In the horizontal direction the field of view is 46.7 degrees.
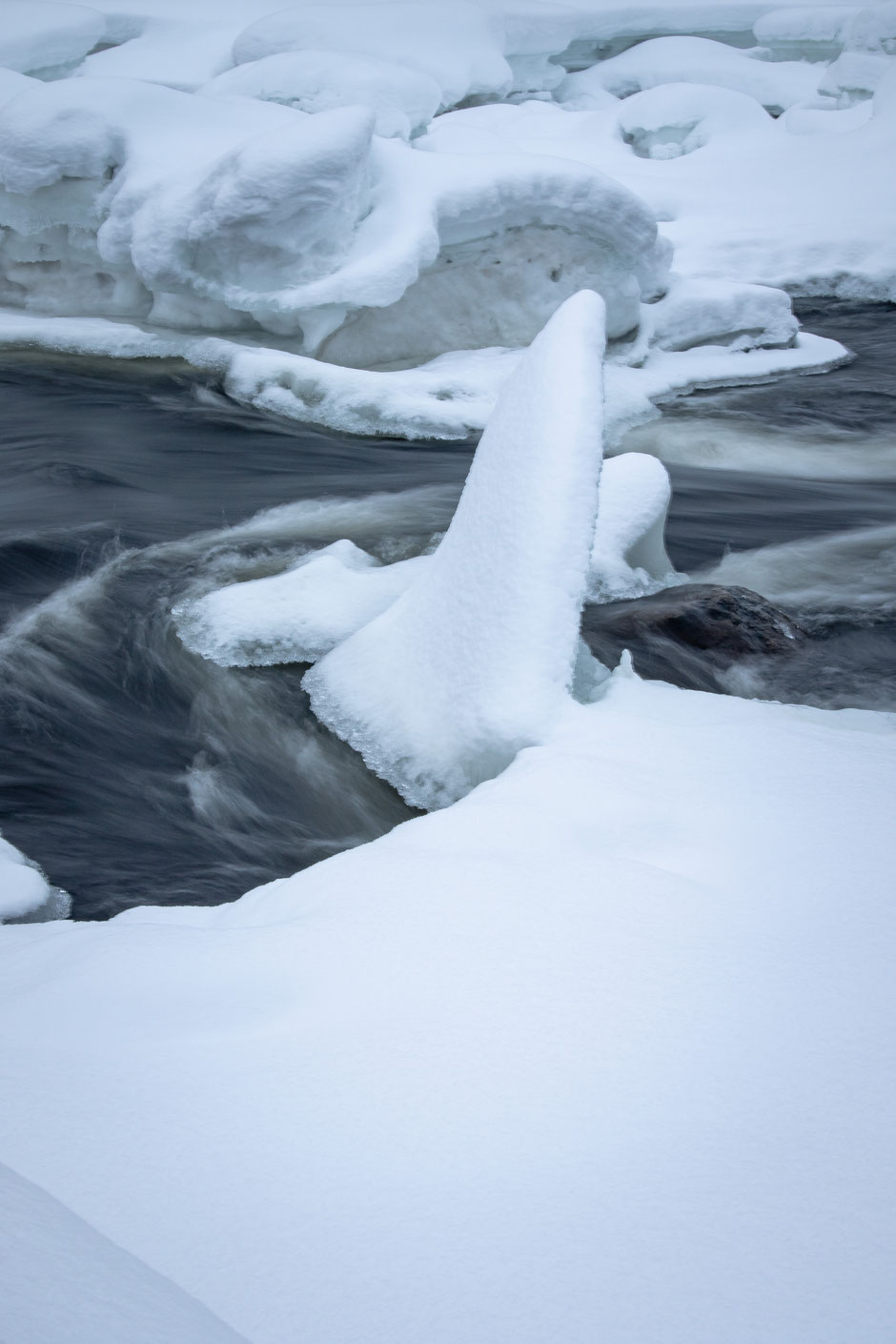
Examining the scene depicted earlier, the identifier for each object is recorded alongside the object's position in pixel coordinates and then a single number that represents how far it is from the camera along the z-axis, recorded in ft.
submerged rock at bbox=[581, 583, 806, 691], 12.71
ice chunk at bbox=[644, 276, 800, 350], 27.94
